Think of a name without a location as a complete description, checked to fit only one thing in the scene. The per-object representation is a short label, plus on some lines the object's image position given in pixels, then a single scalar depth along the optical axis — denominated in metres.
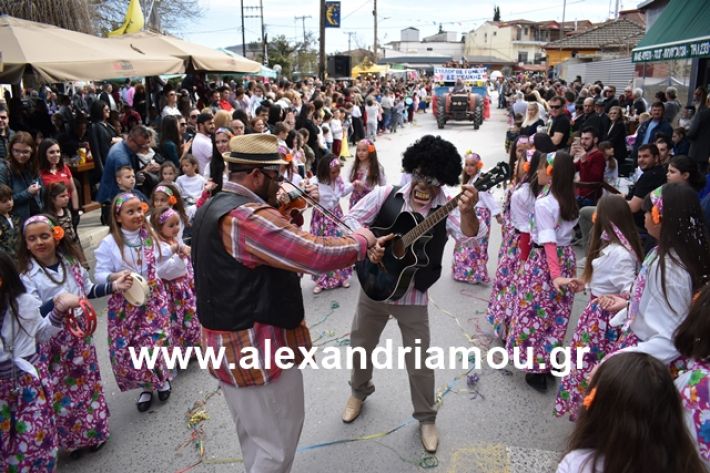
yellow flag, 10.95
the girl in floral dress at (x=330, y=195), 6.14
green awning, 8.58
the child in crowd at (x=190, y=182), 6.37
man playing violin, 2.29
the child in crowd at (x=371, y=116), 19.02
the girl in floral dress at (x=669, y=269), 2.45
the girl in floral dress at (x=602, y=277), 3.42
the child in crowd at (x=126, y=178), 5.31
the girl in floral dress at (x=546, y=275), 3.96
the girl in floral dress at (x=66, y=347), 3.20
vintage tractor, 22.67
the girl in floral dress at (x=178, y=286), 4.27
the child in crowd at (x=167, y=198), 4.47
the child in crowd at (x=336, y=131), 14.12
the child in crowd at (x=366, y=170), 6.36
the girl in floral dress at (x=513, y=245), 4.52
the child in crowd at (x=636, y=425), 1.63
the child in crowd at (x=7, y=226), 4.73
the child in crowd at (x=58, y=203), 5.26
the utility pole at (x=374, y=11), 43.72
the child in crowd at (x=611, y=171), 8.05
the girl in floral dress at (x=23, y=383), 2.80
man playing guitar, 3.37
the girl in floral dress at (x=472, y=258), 6.05
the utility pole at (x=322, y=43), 21.90
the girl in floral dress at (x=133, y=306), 3.74
